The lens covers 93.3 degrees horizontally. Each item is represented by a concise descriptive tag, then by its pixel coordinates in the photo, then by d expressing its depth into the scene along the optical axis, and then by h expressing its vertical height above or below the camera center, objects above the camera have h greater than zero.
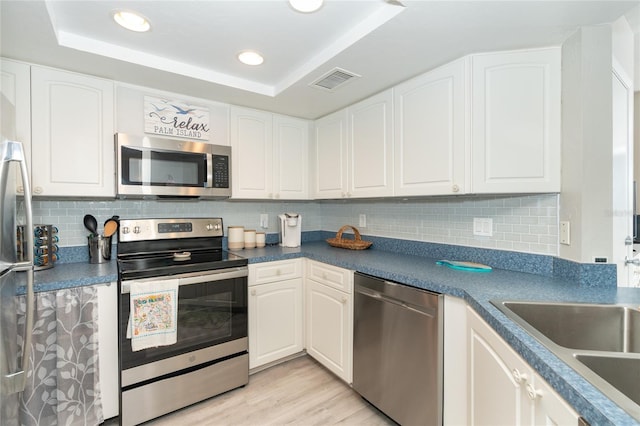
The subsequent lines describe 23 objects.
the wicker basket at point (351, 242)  2.54 -0.28
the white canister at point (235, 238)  2.61 -0.23
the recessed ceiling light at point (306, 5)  1.36 +0.94
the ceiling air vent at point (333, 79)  1.90 +0.87
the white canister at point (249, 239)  2.67 -0.25
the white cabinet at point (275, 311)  2.21 -0.77
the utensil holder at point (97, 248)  1.98 -0.24
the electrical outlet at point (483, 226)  1.91 -0.10
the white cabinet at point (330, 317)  2.04 -0.78
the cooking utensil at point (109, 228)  2.03 -0.11
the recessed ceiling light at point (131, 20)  1.46 +0.95
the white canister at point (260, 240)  2.73 -0.26
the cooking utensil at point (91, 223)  2.02 -0.08
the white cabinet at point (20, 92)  1.68 +0.67
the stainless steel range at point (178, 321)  1.70 -0.70
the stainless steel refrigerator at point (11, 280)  1.13 -0.28
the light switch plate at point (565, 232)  1.55 -0.12
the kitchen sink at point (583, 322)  1.13 -0.44
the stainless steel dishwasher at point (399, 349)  1.49 -0.77
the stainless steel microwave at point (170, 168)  1.99 +0.31
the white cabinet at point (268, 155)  2.51 +0.50
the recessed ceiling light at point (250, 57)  1.82 +0.95
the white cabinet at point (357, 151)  2.16 +0.48
